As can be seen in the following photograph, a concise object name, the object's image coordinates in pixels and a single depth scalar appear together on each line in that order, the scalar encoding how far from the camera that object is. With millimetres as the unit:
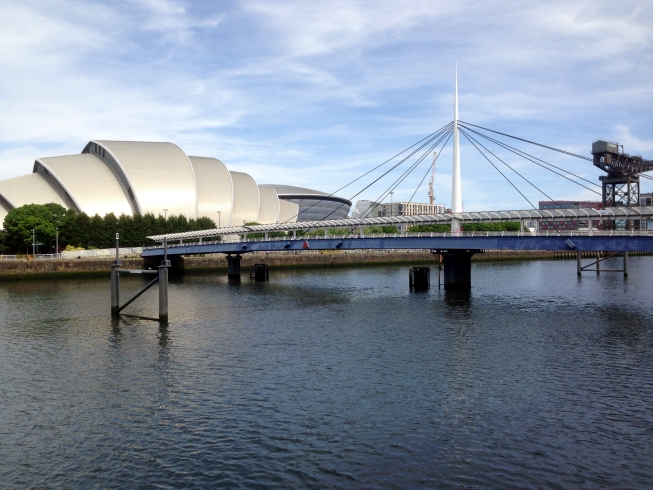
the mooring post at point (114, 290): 35156
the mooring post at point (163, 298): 32406
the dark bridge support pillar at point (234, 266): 67000
